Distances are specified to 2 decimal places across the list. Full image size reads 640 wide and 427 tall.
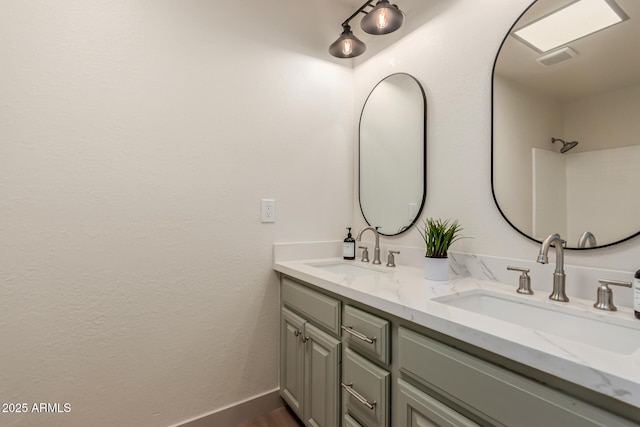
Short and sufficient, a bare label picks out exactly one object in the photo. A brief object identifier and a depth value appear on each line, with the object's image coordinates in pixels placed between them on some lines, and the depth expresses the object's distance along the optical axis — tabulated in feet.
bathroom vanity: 1.92
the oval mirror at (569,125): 3.15
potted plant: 4.21
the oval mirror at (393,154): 5.38
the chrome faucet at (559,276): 3.25
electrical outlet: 5.69
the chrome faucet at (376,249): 5.68
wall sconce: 4.78
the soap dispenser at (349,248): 6.08
